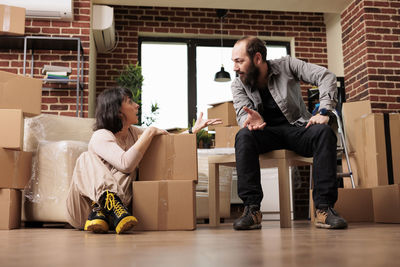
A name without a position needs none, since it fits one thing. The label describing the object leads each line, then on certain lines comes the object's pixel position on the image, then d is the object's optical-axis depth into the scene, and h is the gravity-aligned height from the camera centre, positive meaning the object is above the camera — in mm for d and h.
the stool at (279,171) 2252 +95
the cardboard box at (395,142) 3096 +308
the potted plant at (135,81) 5004 +1223
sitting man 2064 +339
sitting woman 1938 +113
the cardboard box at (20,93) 2592 +583
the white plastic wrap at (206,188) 3207 +8
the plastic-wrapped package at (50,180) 2600 +68
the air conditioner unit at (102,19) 4551 +1743
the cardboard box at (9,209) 2404 -91
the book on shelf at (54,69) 4012 +1107
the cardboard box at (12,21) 3895 +1503
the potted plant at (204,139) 4828 +551
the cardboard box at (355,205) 2799 -112
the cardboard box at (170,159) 2203 +152
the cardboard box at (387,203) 2572 -97
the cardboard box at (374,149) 3090 +262
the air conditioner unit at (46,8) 4070 +1685
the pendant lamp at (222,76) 5137 +1296
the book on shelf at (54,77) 4051 +1035
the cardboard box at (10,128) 2420 +346
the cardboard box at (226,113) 4348 +746
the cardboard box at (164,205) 2139 -72
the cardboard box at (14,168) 2432 +131
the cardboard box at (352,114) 3934 +646
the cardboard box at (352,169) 3759 +162
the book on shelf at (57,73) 4051 +1072
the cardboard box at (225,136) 4242 +509
